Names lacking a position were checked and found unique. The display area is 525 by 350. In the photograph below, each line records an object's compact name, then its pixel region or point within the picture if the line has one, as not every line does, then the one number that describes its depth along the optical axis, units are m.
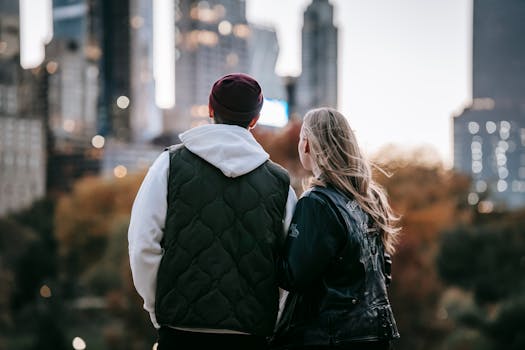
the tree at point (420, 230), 27.20
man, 3.13
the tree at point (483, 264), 30.02
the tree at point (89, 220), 43.53
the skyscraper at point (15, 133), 91.56
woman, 3.16
